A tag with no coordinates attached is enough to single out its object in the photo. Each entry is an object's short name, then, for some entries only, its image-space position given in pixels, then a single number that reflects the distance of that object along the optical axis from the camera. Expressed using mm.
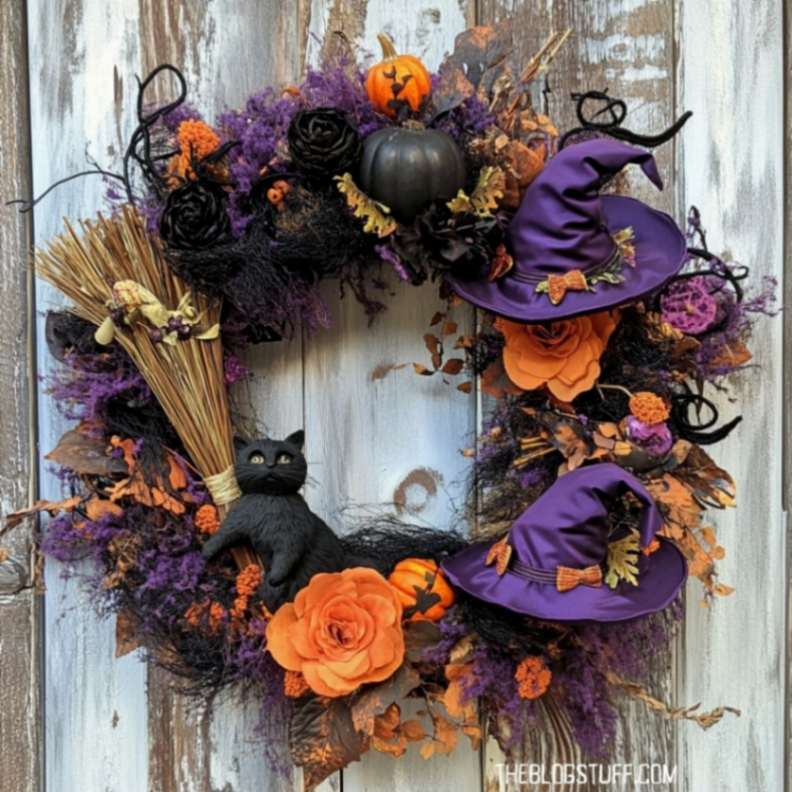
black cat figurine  988
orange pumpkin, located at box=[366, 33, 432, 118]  989
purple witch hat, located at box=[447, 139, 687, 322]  968
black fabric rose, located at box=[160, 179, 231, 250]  1002
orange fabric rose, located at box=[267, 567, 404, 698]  956
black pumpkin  957
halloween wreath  969
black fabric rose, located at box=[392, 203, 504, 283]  973
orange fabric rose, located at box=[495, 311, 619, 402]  1004
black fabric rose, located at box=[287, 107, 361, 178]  967
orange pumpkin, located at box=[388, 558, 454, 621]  1009
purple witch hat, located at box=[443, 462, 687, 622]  936
